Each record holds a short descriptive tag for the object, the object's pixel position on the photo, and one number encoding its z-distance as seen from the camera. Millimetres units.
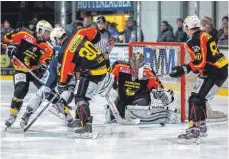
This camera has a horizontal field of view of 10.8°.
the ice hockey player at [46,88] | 11202
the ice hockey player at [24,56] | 11485
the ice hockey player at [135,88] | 11736
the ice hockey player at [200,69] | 9931
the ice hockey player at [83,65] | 10305
